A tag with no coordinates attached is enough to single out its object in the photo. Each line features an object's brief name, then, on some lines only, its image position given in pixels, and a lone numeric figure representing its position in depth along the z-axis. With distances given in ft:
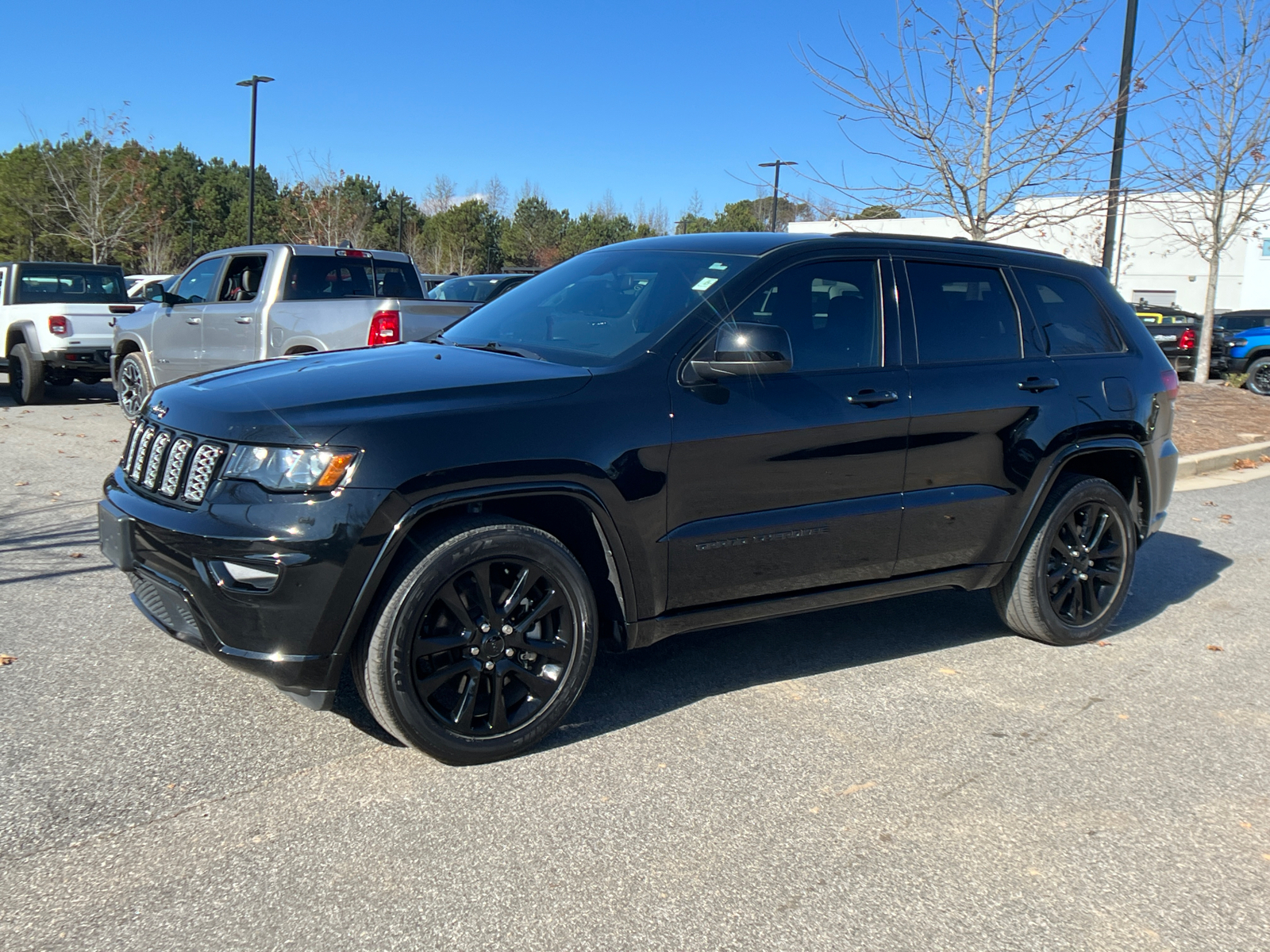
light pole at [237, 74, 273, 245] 108.47
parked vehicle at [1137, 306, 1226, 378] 68.44
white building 160.97
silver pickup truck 31.12
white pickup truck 42.50
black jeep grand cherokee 11.05
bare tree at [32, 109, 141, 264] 112.57
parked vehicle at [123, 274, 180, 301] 69.67
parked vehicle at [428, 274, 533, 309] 54.34
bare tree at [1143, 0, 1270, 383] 58.59
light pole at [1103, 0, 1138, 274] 40.57
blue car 66.64
